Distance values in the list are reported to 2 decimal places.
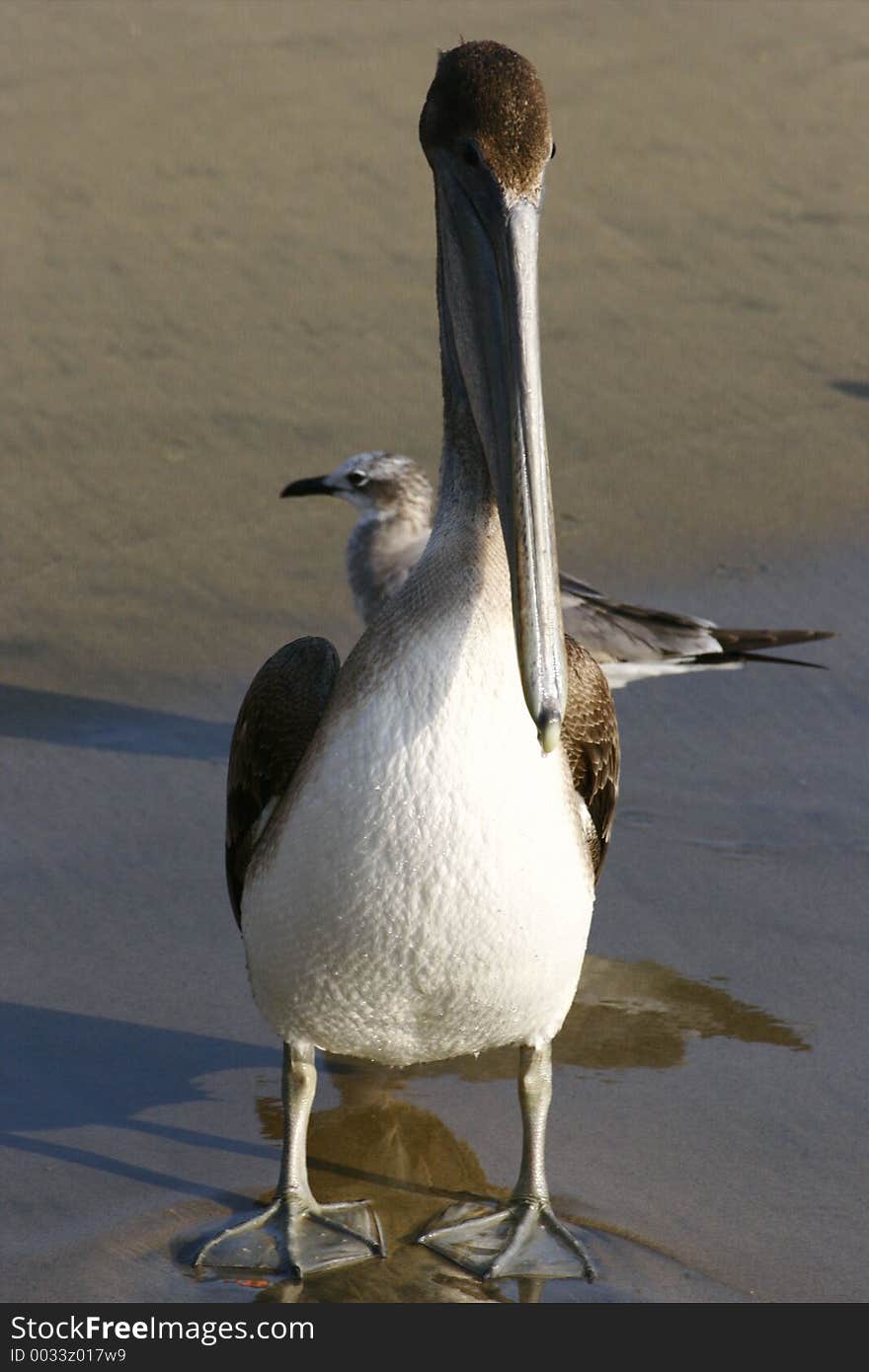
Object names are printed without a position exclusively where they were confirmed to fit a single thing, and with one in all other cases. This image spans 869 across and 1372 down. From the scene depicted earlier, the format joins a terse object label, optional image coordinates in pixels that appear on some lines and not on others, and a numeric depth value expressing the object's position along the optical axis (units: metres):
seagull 11.17
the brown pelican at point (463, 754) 6.07
